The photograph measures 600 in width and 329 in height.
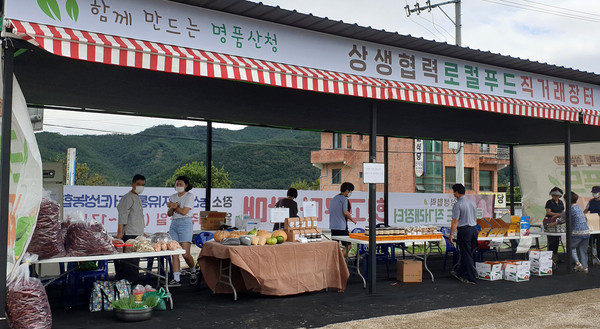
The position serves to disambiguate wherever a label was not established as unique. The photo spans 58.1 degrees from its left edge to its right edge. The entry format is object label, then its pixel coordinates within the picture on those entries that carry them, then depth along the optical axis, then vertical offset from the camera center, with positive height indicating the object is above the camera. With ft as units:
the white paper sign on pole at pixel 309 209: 24.08 -0.40
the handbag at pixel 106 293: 19.22 -3.40
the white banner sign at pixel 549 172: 42.68 +2.43
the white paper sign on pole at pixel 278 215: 24.16 -0.68
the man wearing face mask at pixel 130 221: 22.59 -0.95
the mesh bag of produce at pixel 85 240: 17.92 -1.40
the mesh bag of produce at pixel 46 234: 16.92 -1.12
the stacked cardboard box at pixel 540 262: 29.58 -3.32
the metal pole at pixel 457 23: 74.57 +24.81
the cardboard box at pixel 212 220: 28.76 -1.10
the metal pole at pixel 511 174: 42.42 +2.16
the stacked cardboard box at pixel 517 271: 27.89 -3.60
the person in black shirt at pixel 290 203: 30.50 -0.18
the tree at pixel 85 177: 134.82 +5.56
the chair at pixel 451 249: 29.04 -2.57
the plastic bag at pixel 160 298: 19.13 -3.53
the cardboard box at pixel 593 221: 32.71 -1.16
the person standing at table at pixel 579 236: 30.42 -1.93
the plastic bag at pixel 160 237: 20.77 -1.49
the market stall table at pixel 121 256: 17.15 -1.94
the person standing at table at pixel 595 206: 34.98 -0.29
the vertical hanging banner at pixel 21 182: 15.19 +0.46
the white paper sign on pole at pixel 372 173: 22.50 +1.15
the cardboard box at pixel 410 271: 26.55 -3.47
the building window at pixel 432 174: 139.64 +6.94
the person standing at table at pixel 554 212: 33.95 -0.66
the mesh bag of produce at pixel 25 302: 15.10 -2.94
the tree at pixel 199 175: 147.95 +6.85
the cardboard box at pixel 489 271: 27.81 -3.59
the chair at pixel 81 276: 19.98 -3.03
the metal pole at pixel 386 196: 38.30 +0.34
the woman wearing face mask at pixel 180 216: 24.64 -0.78
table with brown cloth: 21.27 -2.77
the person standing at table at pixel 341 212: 28.30 -0.62
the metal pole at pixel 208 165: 31.81 +2.08
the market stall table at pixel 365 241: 24.68 -1.87
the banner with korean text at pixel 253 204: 33.86 -0.33
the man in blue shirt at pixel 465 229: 26.02 -1.35
